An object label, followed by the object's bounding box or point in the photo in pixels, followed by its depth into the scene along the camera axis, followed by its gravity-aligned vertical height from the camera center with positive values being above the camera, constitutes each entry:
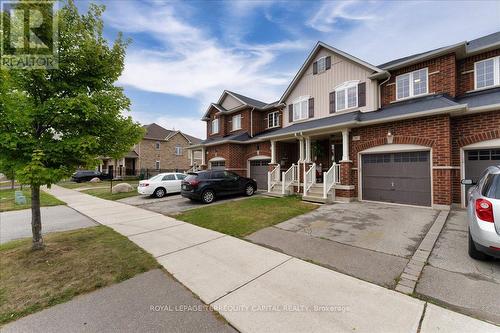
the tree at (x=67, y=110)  3.92 +1.18
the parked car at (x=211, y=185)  11.05 -1.03
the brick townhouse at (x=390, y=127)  8.11 +1.67
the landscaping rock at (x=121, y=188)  16.64 -1.63
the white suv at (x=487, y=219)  3.56 -0.98
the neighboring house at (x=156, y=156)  32.56 +1.79
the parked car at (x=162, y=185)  13.58 -1.18
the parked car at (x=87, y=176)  29.17 -1.18
